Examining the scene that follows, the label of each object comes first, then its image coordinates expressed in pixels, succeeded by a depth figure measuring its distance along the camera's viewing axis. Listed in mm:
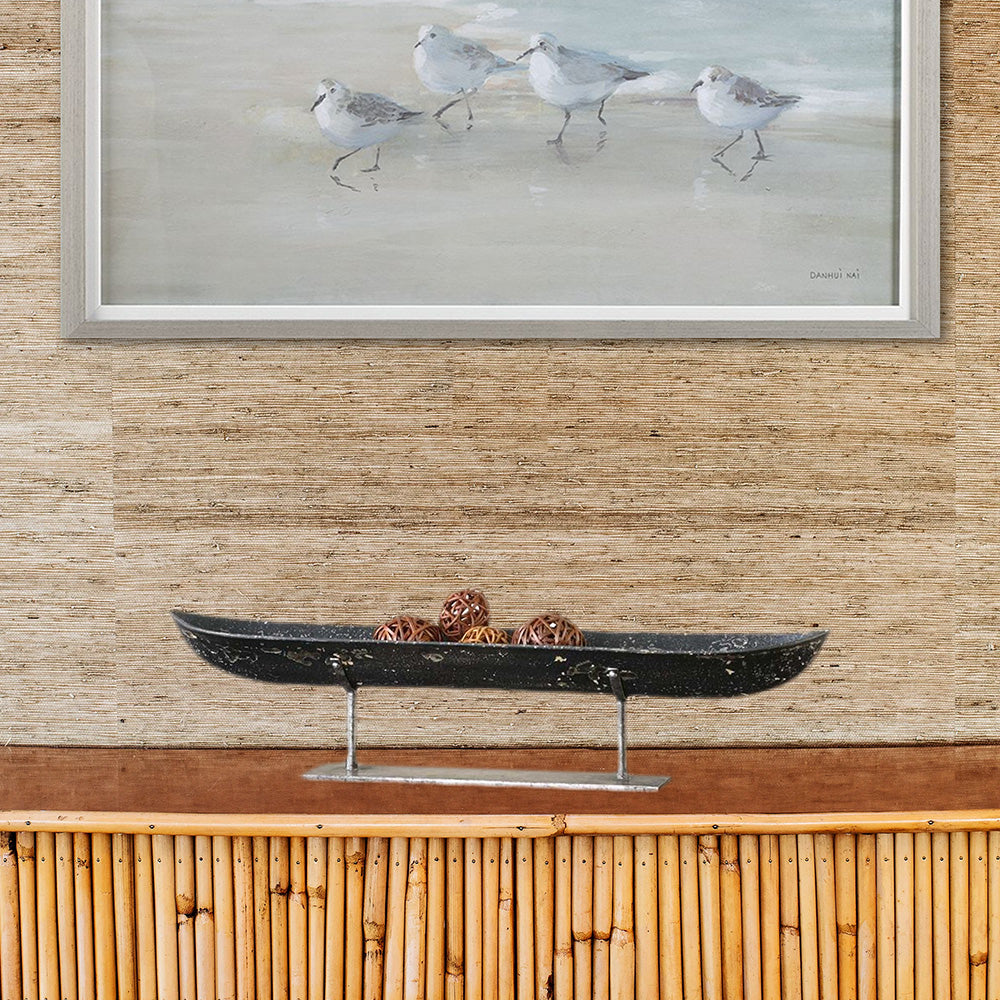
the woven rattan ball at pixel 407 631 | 2424
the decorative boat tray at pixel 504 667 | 2385
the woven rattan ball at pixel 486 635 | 2412
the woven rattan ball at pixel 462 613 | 2432
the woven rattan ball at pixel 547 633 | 2407
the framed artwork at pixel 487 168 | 2640
